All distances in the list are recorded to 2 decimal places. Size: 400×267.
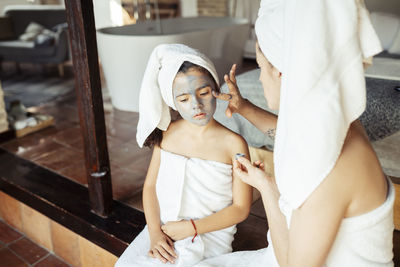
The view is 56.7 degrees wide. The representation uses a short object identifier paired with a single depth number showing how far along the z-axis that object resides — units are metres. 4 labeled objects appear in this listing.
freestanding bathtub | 3.77
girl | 1.24
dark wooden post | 1.61
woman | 0.71
